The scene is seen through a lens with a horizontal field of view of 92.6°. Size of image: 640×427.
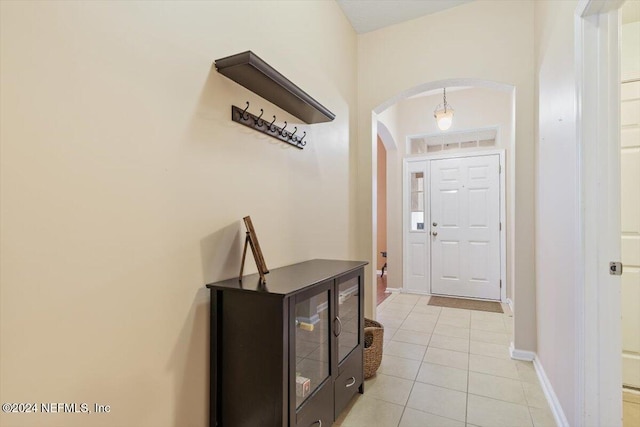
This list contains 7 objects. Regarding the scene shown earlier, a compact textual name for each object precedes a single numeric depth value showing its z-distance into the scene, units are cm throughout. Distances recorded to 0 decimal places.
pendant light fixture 368
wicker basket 221
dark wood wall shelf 136
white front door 435
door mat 400
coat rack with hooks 156
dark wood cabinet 123
